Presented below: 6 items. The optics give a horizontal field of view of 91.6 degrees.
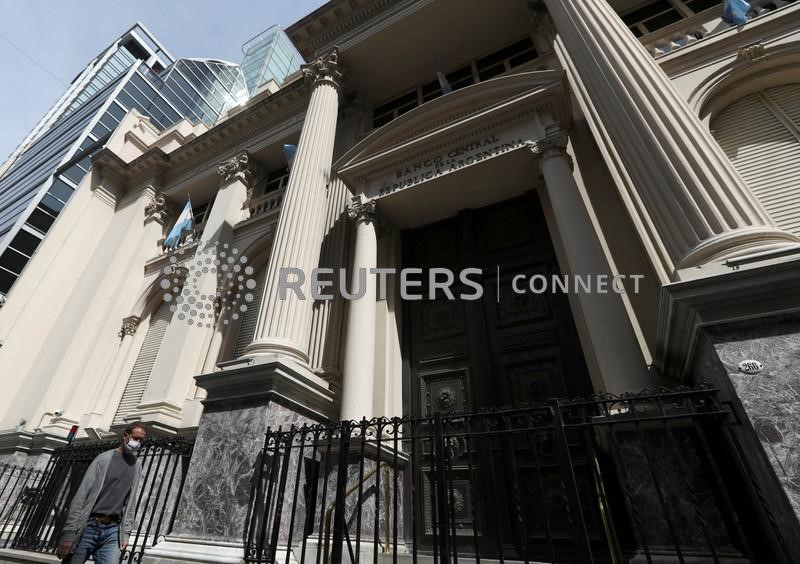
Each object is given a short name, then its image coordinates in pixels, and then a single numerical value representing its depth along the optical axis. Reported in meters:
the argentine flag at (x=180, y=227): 11.51
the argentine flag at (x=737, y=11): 6.04
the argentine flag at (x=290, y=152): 9.34
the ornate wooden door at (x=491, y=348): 4.82
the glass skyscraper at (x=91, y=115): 16.69
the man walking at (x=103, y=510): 3.41
